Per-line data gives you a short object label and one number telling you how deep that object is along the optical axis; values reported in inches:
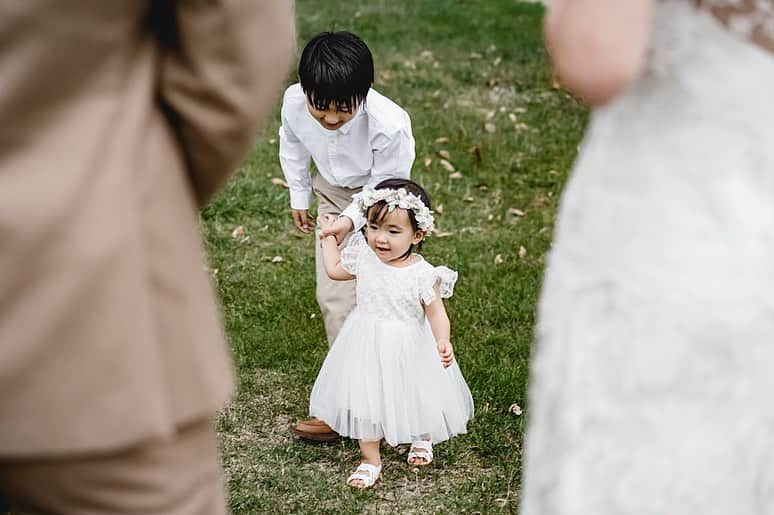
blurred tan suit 71.1
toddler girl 159.5
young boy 163.5
